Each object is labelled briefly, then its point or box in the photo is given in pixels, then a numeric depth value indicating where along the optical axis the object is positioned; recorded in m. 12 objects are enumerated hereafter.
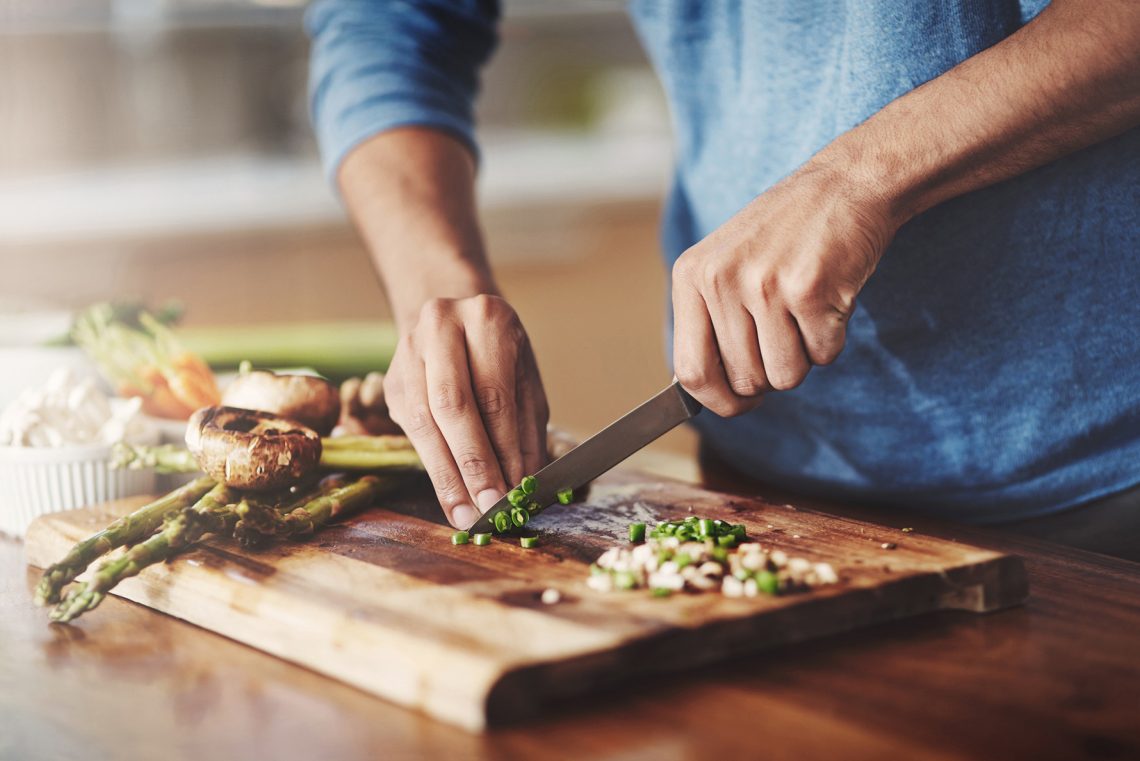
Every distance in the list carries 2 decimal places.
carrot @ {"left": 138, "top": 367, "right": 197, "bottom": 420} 1.22
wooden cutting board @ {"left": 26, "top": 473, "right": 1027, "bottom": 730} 0.66
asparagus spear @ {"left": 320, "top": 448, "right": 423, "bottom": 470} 1.06
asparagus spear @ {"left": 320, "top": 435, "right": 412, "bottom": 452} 1.07
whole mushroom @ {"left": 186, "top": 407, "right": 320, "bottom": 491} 0.96
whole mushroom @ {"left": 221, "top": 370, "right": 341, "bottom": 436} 1.11
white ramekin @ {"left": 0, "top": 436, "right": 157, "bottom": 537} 1.01
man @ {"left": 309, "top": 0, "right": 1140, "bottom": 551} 0.86
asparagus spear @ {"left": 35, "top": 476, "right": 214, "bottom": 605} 0.82
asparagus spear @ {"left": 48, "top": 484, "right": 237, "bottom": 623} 0.79
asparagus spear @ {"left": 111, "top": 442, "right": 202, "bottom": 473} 1.03
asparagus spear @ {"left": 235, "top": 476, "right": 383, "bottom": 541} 0.89
